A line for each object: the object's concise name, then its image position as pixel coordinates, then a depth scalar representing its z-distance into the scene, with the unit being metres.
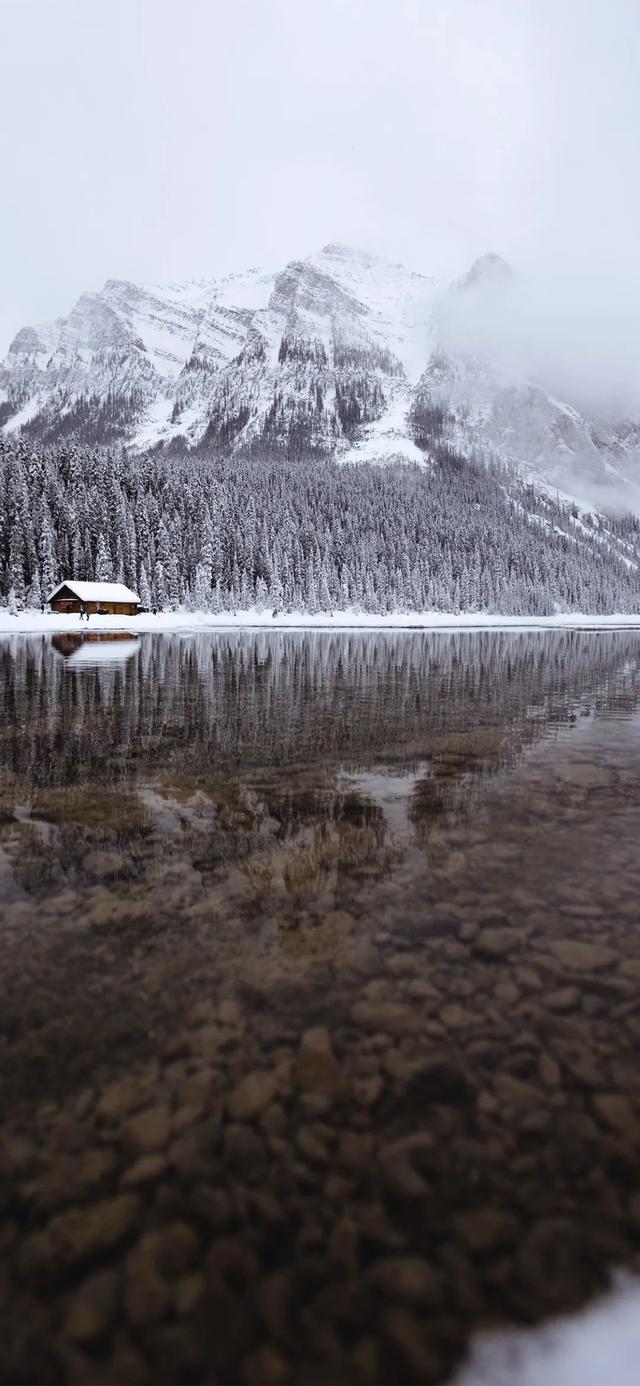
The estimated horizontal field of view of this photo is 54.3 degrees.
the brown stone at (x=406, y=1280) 2.93
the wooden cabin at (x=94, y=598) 78.62
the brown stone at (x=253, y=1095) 3.99
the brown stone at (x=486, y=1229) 3.17
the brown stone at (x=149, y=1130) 3.76
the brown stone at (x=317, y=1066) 4.21
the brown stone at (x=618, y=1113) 3.92
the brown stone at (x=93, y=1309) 2.77
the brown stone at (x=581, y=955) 5.64
